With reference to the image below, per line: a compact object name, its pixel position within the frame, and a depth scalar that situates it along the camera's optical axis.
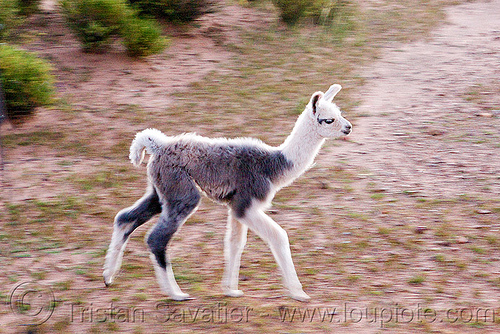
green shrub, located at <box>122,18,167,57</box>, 10.29
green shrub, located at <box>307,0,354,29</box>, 13.11
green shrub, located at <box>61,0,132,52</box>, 10.09
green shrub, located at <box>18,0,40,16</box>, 11.50
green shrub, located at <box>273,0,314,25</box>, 12.64
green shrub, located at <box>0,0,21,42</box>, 9.67
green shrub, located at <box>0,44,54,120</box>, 8.12
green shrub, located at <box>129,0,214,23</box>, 11.47
